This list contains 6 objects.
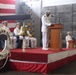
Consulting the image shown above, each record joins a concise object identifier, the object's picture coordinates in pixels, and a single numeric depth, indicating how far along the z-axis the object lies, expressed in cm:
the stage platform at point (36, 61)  471
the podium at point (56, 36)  564
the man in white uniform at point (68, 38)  927
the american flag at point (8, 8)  913
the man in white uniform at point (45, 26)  583
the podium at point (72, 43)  908
